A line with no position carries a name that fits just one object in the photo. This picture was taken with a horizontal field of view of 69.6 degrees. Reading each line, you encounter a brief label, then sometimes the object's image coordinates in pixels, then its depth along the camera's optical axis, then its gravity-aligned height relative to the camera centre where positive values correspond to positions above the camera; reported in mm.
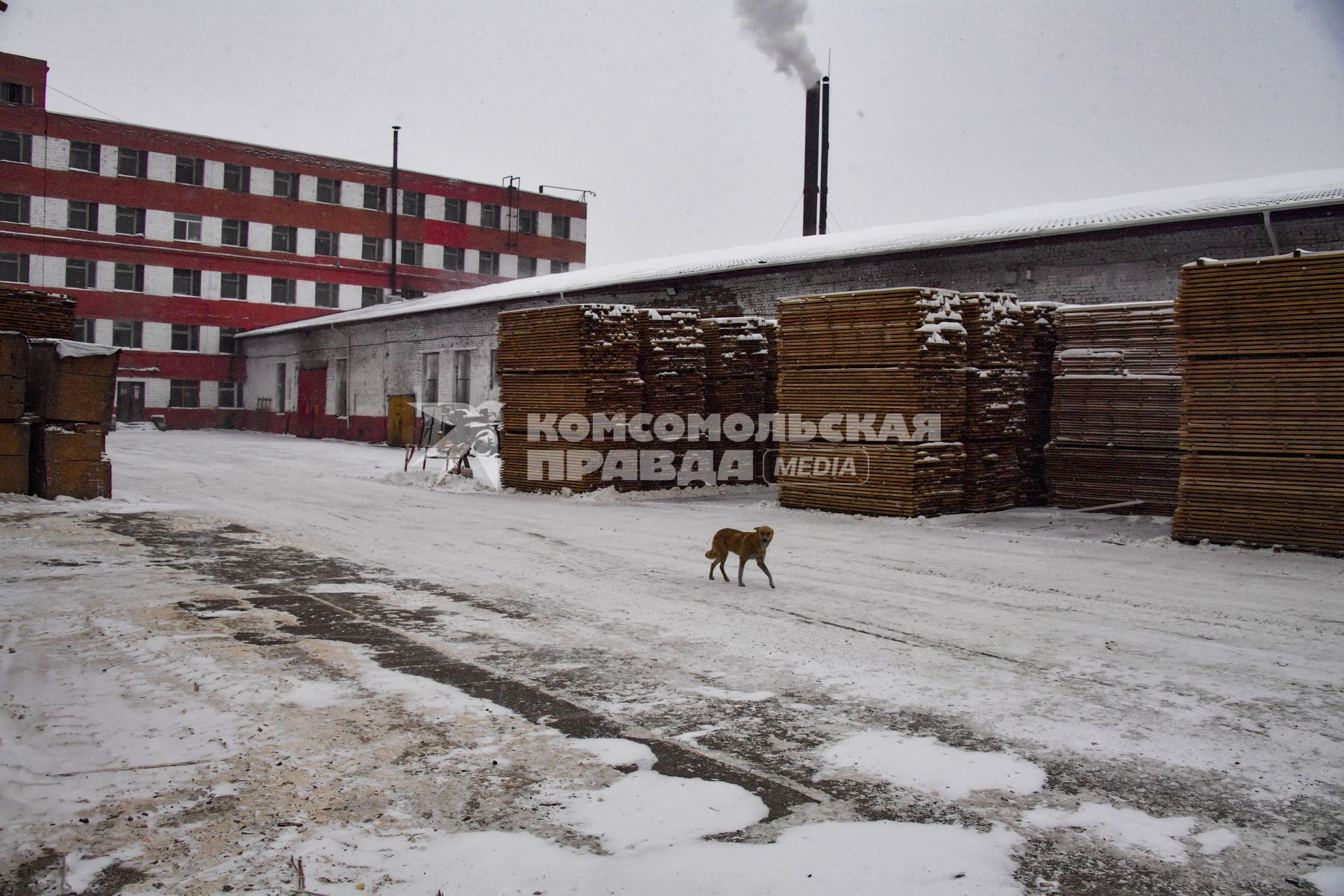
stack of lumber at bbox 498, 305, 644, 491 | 14602 +760
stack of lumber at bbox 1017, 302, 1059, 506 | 13531 +569
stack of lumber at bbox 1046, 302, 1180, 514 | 12086 +392
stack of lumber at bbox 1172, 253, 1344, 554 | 9234 +417
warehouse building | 13281 +2974
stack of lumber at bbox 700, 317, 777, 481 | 16219 +1003
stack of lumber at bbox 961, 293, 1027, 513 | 12586 +489
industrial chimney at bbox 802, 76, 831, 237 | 29547 +8262
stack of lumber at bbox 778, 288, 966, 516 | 11930 +539
